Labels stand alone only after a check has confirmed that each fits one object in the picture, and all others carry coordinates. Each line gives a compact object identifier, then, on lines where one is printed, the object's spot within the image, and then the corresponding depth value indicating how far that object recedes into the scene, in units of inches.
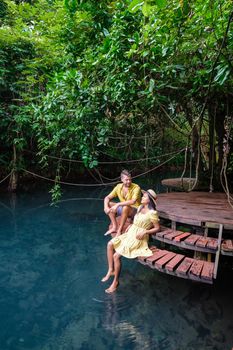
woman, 144.5
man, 171.6
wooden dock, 124.0
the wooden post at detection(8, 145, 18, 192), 369.4
